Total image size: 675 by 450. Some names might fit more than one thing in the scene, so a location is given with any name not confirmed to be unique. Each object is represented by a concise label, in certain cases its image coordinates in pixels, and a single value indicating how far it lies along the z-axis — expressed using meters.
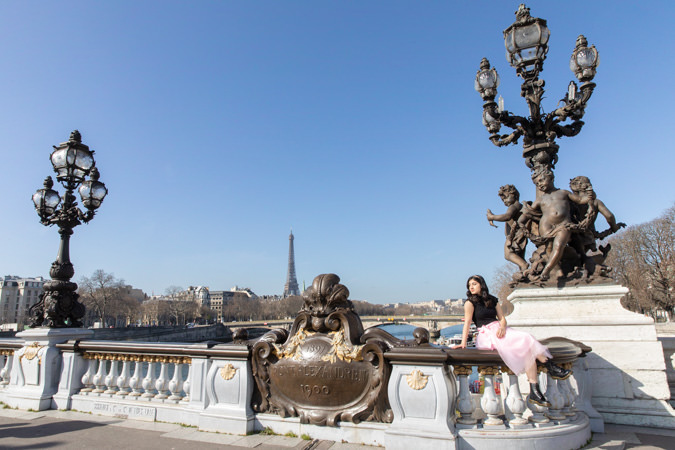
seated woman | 4.27
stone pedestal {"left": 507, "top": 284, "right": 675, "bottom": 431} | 5.68
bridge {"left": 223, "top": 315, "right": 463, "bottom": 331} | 92.88
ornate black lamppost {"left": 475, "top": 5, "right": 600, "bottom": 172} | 7.55
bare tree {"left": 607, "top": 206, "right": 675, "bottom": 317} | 38.09
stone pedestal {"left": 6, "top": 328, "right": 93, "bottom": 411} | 6.77
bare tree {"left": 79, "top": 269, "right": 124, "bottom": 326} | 80.12
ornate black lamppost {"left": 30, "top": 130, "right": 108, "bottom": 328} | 7.53
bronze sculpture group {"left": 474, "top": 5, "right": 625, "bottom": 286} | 6.71
